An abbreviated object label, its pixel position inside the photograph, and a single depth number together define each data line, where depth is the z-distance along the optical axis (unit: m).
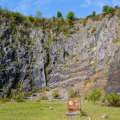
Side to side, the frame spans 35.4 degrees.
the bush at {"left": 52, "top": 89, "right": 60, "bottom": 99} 18.91
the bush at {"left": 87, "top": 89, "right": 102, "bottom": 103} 15.80
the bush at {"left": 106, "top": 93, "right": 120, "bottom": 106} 14.83
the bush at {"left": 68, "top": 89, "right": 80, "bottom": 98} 18.76
